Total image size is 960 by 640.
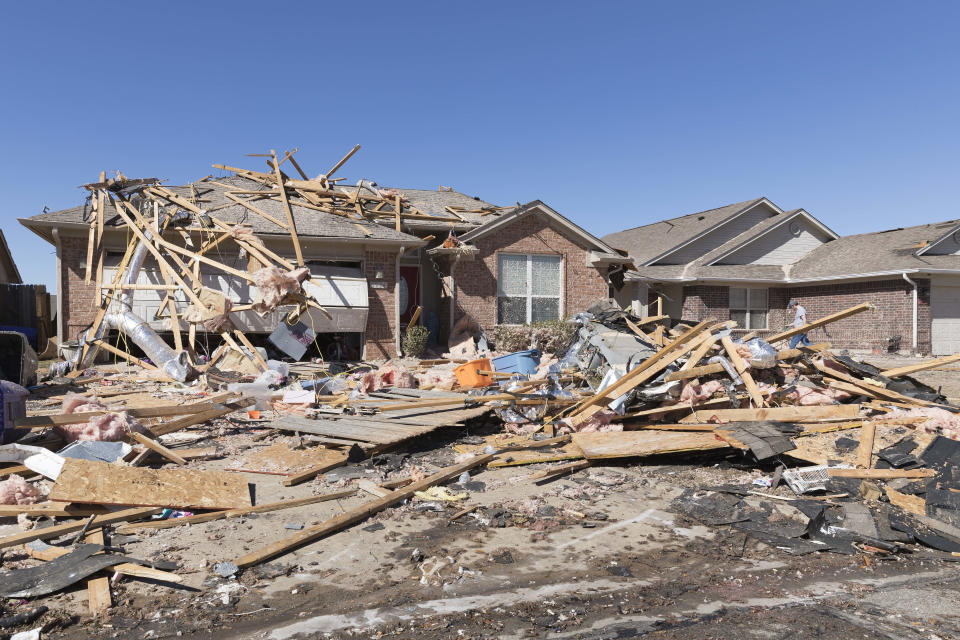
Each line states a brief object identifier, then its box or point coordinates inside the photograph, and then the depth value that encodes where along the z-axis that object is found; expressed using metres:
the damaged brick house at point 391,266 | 13.28
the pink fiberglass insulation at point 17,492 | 4.81
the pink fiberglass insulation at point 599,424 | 7.27
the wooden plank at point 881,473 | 5.44
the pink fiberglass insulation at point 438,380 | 9.77
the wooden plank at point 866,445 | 5.74
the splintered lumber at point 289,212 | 12.34
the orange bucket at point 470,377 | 9.94
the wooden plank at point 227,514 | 4.43
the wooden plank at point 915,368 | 8.21
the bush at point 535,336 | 15.76
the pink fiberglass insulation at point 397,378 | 9.95
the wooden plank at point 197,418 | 6.70
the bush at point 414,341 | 15.38
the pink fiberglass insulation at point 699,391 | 7.40
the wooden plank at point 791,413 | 6.89
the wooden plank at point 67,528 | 3.93
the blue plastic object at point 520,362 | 10.52
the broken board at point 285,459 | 5.99
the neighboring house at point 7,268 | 23.19
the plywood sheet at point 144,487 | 4.60
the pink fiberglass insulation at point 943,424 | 6.41
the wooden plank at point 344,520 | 3.94
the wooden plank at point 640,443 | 6.33
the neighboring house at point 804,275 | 17.75
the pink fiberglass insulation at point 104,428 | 6.09
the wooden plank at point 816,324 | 8.36
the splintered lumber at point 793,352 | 8.14
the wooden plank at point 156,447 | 5.91
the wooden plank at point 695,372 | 7.41
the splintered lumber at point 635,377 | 7.29
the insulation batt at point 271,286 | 10.51
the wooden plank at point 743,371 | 7.19
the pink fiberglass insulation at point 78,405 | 7.18
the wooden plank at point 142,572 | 3.60
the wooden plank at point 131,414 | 5.83
